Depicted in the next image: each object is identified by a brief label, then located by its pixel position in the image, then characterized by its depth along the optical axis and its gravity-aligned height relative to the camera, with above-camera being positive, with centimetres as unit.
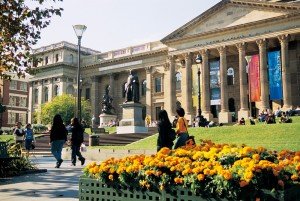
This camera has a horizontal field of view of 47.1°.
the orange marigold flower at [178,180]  401 -68
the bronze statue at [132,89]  2909 +284
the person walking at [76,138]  1419 -61
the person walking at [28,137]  1816 -69
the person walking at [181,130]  948 -23
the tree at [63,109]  5819 +255
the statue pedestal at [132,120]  2950 +23
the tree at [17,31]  1056 +294
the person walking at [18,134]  1944 -54
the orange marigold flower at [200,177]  379 -61
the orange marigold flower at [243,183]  348 -63
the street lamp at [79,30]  1764 +483
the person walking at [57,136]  1336 -48
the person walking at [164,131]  908 -23
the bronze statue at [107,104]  4284 +234
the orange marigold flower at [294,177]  367 -61
